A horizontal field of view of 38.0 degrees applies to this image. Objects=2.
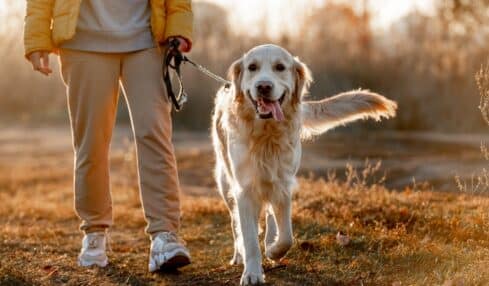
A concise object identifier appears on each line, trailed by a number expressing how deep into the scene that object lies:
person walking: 3.87
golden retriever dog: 3.70
